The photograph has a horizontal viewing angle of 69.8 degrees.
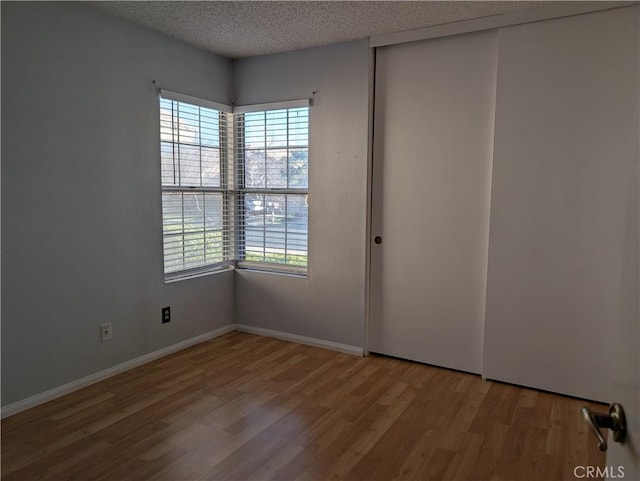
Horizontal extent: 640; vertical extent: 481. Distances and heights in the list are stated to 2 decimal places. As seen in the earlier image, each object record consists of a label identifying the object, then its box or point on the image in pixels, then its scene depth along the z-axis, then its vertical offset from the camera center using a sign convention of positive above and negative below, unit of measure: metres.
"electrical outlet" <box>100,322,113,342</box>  3.17 -0.94
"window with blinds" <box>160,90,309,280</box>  3.67 +0.11
